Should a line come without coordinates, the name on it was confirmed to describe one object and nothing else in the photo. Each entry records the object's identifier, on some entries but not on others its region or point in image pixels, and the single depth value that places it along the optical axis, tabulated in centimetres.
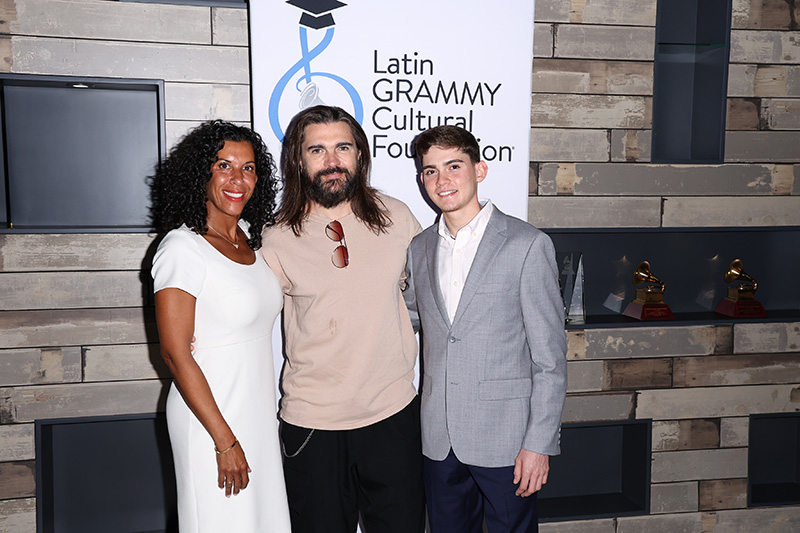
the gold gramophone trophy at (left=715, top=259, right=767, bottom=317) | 284
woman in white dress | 168
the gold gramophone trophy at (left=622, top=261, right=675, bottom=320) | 280
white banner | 228
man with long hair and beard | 193
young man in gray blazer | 182
